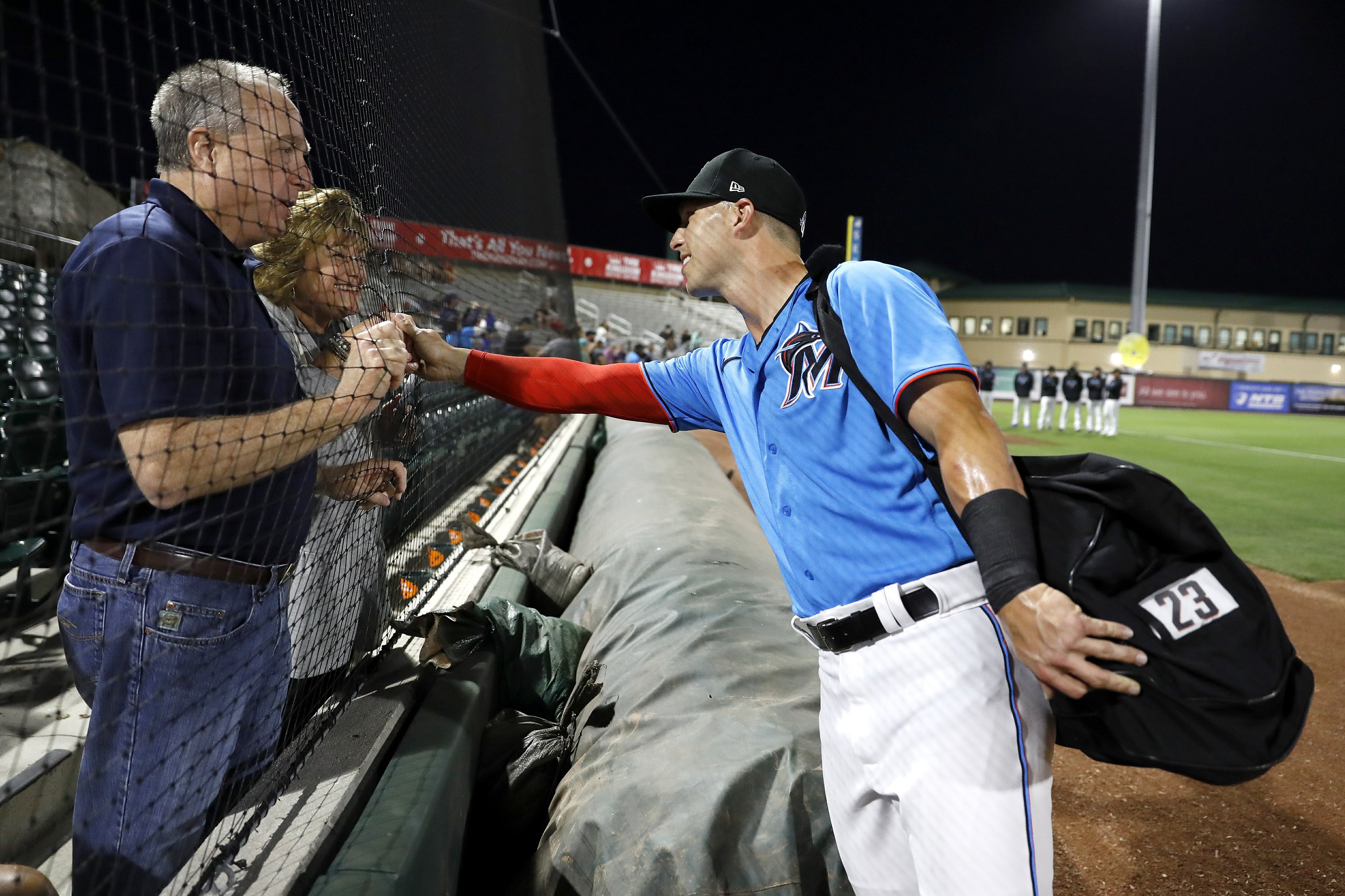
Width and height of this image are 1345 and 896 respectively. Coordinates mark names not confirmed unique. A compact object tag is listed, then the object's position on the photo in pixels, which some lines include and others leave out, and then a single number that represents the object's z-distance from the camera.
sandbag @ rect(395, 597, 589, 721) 2.17
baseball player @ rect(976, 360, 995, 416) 19.75
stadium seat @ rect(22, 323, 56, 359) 3.43
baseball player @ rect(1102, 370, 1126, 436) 16.67
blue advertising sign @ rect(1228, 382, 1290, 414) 29.83
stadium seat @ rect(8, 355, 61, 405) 3.11
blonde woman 1.66
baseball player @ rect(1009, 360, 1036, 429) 18.70
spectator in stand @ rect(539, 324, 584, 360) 7.66
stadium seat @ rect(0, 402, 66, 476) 3.37
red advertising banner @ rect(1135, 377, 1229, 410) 29.95
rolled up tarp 1.57
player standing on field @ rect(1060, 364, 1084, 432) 18.11
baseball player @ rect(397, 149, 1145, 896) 1.24
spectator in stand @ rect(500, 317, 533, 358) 6.86
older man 1.12
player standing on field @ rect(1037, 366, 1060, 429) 19.09
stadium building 38.88
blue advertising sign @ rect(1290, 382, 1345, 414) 29.48
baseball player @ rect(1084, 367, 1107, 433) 17.48
